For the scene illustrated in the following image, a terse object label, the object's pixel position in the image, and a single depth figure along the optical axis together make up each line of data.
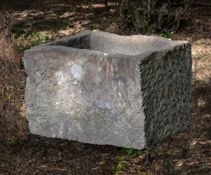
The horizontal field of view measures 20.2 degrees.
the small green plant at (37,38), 8.86
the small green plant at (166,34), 8.86
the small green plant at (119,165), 5.23
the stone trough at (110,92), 4.28
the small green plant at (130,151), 5.57
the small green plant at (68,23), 9.75
